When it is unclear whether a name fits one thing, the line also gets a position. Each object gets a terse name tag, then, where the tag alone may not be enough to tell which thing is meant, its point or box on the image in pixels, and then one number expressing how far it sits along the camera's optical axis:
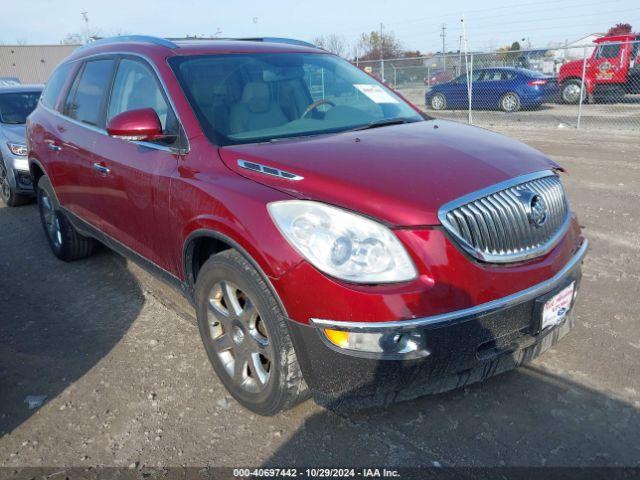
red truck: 17.17
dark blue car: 17.05
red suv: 2.26
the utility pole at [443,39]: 47.91
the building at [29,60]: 40.66
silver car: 7.18
